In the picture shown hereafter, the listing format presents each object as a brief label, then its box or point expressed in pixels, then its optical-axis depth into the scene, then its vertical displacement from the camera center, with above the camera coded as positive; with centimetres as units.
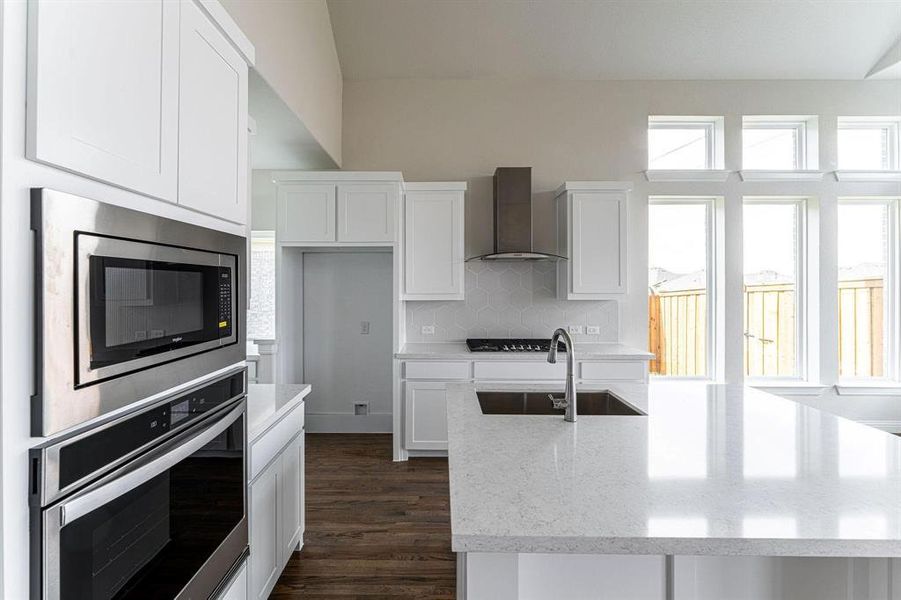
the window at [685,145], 460 +146
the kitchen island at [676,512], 100 -47
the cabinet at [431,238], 411 +53
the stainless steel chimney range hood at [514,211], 413 +76
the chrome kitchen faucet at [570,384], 181 -31
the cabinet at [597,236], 411 +54
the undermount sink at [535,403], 230 -48
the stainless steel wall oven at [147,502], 78 -40
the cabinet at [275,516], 177 -88
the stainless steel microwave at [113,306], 76 -1
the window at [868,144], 457 +146
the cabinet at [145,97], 77 +42
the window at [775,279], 462 +21
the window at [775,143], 459 +148
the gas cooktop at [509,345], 403 -37
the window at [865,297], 461 +4
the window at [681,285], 461 +15
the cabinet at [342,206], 394 +77
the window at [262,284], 451 +16
